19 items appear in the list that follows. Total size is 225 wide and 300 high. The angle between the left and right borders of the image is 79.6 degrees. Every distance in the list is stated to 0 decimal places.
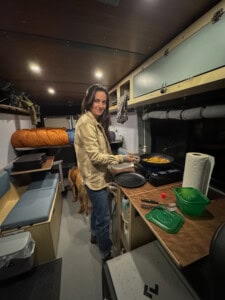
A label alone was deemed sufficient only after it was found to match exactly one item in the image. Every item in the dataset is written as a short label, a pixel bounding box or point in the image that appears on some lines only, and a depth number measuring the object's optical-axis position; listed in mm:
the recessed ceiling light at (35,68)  1313
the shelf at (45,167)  1838
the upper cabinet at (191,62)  658
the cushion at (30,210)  1240
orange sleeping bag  2193
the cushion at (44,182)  1901
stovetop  1093
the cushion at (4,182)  1566
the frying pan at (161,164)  1207
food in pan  1349
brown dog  2016
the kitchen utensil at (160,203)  845
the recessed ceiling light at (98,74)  1538
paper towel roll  828
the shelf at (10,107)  1582
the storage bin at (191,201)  728
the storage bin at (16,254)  1088
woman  1133
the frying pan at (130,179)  1138
